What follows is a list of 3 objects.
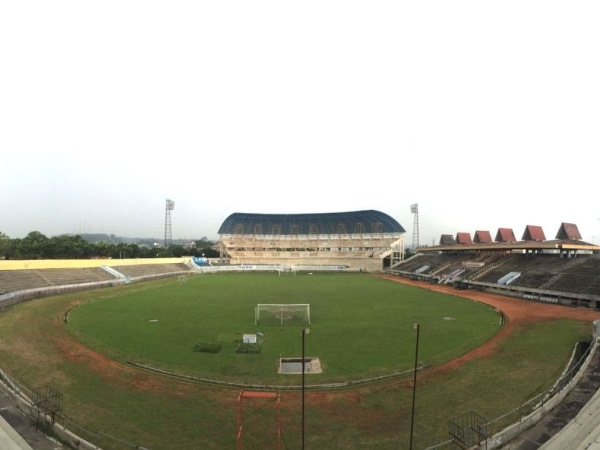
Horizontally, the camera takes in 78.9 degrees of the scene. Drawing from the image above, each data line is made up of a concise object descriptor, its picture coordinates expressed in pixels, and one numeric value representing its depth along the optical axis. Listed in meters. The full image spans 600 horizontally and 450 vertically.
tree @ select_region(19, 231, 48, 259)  77.81
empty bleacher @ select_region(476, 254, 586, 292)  44.86
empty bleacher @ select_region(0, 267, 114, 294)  42.81
